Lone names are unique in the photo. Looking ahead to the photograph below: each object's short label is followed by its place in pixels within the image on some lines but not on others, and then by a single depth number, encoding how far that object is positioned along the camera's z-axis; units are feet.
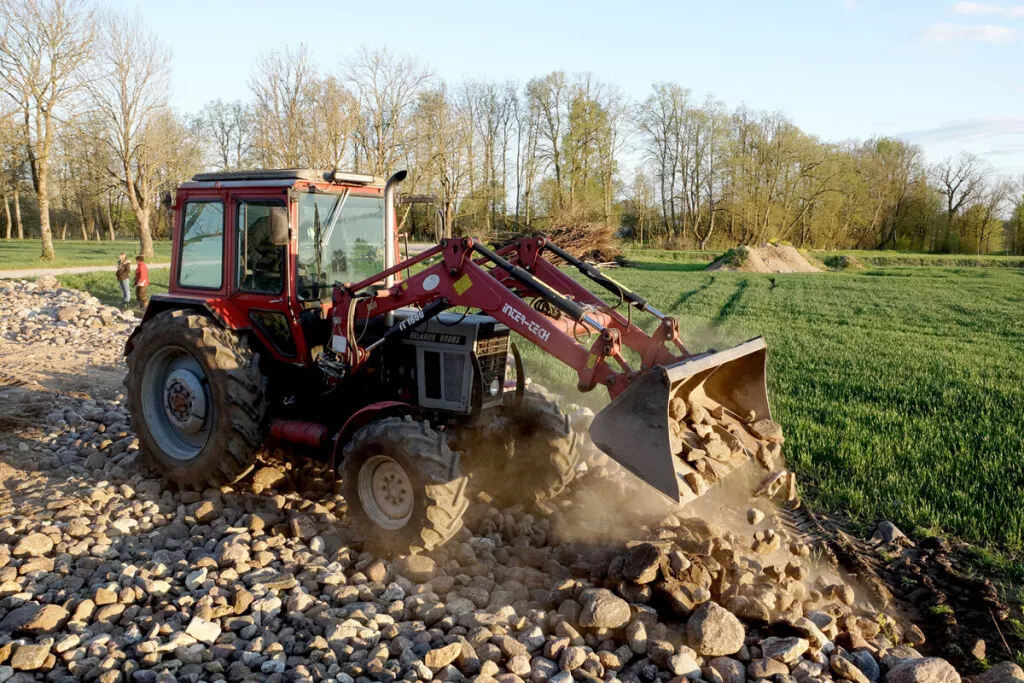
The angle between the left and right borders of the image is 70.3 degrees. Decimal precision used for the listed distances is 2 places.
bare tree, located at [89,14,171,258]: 119.96
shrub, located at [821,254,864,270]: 156.87
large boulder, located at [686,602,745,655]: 13.82
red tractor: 16.84
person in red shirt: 58.65
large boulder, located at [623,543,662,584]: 15.31
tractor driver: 20.66
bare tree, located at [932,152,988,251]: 249.55
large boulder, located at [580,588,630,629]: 14.34
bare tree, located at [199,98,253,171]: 232.73
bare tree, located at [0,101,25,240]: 105.50
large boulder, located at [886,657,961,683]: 13.12
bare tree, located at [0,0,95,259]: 102.22
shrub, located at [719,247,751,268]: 144.77
